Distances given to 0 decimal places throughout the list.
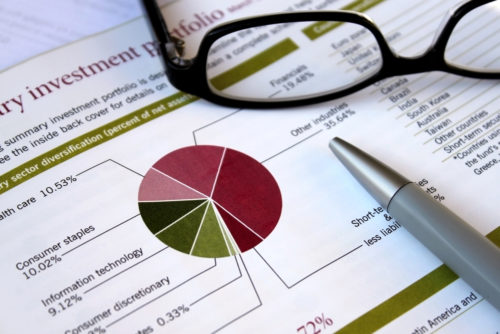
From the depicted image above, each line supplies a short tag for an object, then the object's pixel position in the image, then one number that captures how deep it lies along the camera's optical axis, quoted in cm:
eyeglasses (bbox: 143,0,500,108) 31
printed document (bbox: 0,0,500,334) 28
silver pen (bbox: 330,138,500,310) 28
